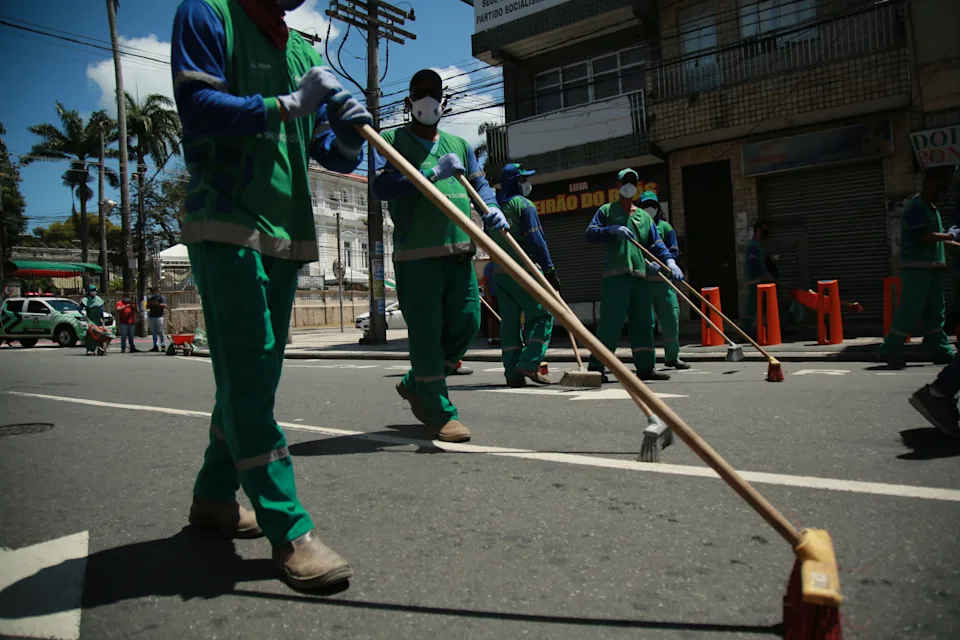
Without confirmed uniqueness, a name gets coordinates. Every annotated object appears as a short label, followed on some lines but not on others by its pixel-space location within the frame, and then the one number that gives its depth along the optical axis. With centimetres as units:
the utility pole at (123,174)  2698
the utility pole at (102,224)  3975
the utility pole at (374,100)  1730
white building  5966
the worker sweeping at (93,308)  2059
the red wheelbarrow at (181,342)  1791
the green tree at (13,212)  4175
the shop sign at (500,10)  1862
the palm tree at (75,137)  4050
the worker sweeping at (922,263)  736
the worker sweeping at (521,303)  747
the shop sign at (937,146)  1317
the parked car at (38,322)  2517
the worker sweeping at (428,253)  439
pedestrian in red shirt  1994
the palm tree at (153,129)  3819
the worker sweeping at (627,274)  736
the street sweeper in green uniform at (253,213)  232
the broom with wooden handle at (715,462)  159
